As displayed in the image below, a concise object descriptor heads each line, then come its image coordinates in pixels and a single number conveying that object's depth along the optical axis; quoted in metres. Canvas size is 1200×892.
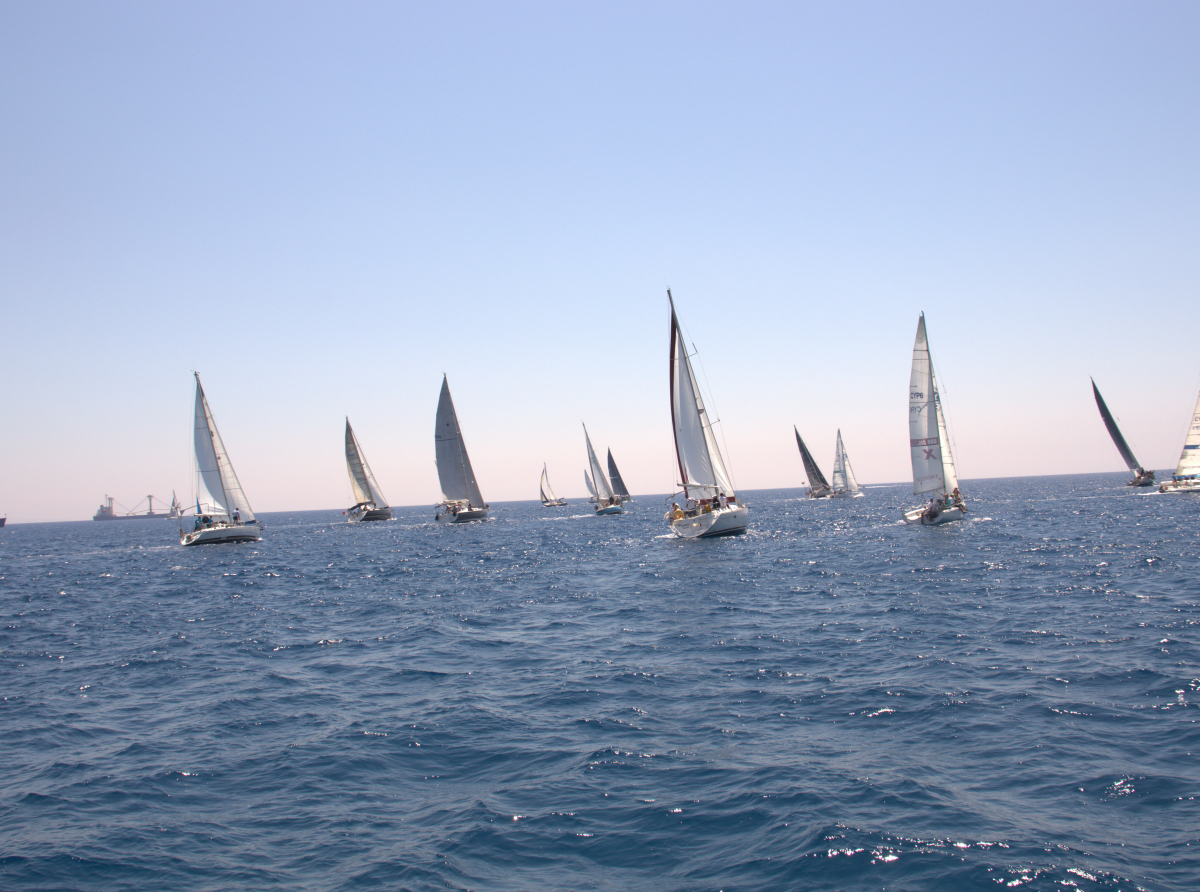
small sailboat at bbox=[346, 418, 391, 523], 96.81
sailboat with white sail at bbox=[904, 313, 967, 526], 47.72
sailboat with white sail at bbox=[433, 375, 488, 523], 80.56
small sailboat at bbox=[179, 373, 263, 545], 59.34
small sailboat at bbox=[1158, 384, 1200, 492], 72.75
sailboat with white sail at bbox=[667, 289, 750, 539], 44.00
